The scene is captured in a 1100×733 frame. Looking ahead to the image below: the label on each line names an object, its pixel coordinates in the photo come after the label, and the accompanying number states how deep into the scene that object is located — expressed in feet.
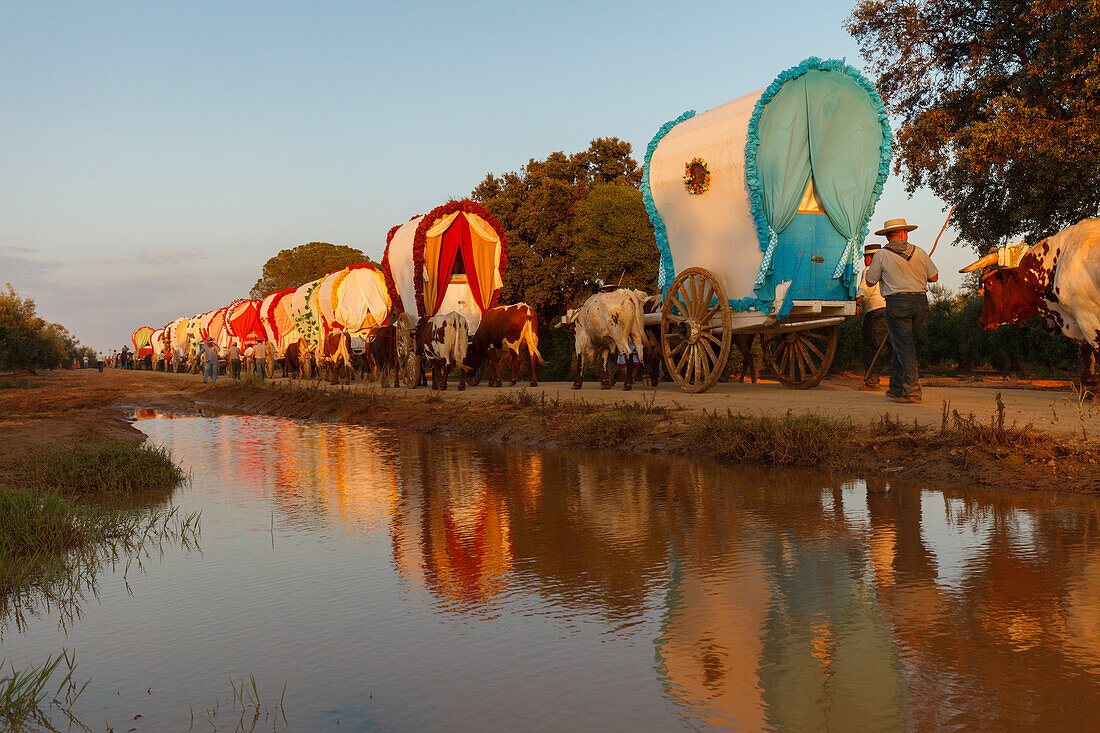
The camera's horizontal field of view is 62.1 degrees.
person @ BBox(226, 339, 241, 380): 132.53
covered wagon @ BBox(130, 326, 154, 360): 257.61
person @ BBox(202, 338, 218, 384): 110.52
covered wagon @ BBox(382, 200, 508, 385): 71.41
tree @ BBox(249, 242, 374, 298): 253.24
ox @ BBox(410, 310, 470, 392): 67.46
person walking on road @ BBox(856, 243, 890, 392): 50.65
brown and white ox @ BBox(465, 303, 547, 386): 67.31
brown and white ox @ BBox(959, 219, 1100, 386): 37.11
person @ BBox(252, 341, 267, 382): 120.16
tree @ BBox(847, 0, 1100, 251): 52.60
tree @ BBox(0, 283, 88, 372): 154.20
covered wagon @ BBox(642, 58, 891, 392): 43.83
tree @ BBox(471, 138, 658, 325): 94.63
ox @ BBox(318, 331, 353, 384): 100.32
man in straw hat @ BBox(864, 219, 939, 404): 38.50
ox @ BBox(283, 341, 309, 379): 119.56
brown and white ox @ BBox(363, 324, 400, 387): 84.63
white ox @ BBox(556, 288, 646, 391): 55.47
